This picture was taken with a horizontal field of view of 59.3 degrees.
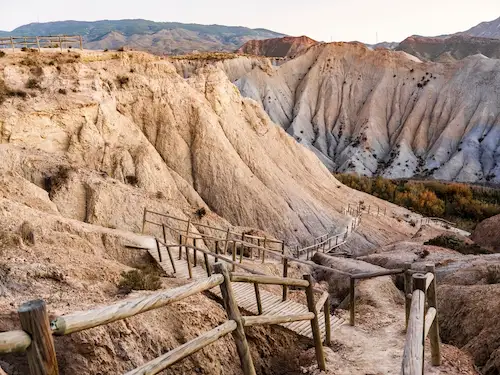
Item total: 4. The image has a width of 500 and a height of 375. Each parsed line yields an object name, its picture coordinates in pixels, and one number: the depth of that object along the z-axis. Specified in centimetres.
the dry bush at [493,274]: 1154
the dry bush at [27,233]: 917
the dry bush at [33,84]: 1862
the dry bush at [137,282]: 791
